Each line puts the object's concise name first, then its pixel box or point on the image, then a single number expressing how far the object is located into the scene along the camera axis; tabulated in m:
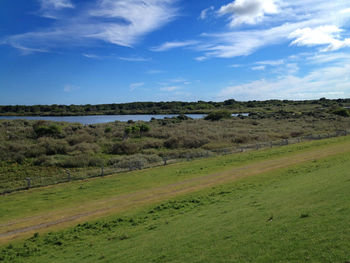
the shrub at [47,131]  54.69
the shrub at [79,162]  34.16
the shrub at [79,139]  47.33
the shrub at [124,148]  42.22
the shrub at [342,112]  99.65
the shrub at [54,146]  40.78
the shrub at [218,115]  99.31
